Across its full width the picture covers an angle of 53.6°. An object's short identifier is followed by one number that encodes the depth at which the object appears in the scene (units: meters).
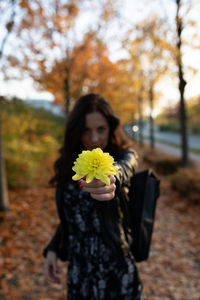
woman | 1.43
